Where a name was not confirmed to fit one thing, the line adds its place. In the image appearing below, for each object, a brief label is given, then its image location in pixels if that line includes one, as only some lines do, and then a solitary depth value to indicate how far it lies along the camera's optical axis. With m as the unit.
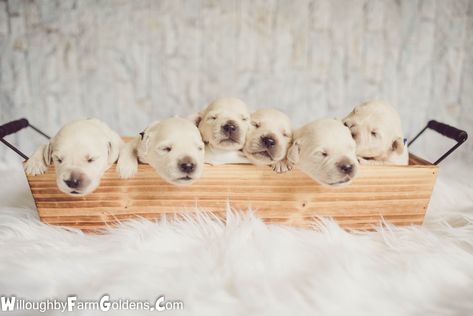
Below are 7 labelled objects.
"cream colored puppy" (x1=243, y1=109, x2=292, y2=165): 1.07
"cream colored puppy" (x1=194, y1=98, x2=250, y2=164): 1.08
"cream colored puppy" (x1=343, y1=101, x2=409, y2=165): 1.13
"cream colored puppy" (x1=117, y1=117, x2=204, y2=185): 1.00
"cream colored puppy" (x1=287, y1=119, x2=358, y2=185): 1.00
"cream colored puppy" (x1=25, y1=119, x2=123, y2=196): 0.97
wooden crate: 1.07
